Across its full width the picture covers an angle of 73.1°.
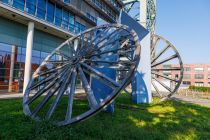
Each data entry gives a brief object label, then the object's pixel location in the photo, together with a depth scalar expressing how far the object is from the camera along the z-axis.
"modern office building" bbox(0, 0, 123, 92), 13.08
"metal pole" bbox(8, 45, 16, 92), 14.09
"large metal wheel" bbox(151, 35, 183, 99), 10.50
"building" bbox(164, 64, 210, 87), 59.06
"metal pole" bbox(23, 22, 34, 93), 13.47
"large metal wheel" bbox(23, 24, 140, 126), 4.45
